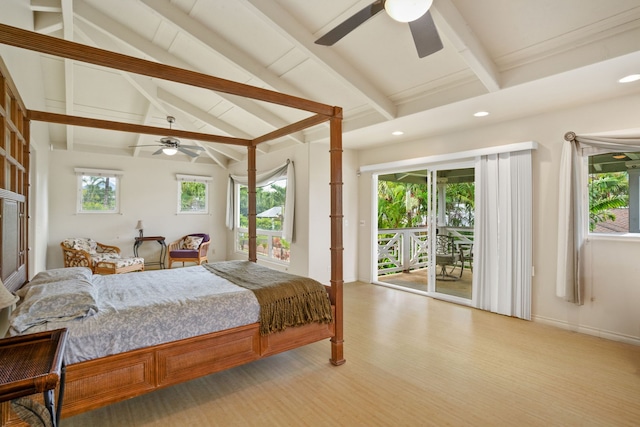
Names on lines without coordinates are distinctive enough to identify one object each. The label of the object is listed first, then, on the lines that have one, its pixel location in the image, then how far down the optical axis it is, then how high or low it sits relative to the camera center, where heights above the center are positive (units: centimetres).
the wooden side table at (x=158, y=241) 687 -65
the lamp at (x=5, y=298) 155 -42
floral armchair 554 -79
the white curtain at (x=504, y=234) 381 -24
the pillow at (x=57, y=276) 235 -49
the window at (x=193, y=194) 762 +52
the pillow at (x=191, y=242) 720 -61
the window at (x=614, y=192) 325 +23
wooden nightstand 108 -57
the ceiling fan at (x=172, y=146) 509 +111
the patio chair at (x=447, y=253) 490 -59
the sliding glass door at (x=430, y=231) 466 -27
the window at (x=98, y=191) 648 +50
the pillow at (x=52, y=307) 182 -54
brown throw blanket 257 -71
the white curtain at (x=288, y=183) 564 +61
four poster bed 183 -85
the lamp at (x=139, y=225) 692 -22
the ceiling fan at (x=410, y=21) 178 +118
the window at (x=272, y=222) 634 -14
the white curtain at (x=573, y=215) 340 +0
